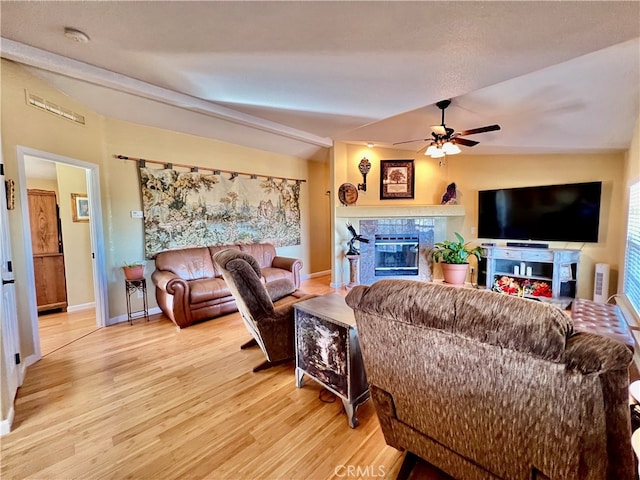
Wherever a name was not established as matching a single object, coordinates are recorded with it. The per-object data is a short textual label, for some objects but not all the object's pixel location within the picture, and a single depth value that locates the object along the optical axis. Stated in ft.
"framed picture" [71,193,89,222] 12.94
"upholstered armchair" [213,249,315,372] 6.79
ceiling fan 10.77
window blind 9.43
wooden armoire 12.54
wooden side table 5.75
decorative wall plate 17.51
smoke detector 6.51
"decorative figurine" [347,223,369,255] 17.42
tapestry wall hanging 12.89
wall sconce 17.54
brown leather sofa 11.03
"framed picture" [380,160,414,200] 17.89
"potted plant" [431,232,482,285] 16.44
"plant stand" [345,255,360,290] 17.25
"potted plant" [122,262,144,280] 11.41
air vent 8.48
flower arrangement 14.38
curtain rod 12.30
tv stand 13.62
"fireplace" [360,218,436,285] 17.93
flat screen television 13.21
